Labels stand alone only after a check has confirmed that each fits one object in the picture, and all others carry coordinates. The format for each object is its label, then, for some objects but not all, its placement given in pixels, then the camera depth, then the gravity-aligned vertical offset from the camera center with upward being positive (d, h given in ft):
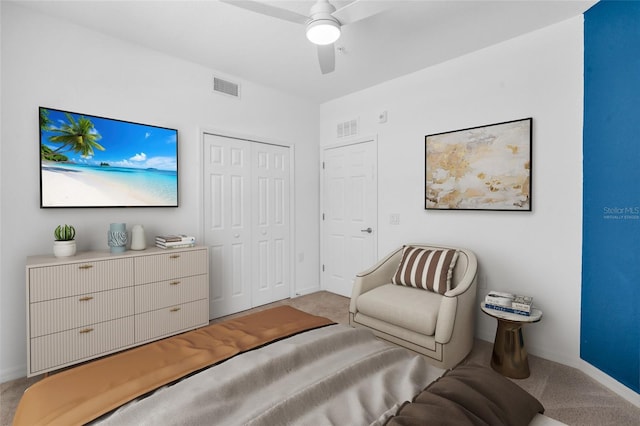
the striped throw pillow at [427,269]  9.00 -1.86
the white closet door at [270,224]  12.63 -0.68
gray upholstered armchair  7.68 -2.55
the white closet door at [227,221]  11.25 -0.53
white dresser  7.04 -2.49
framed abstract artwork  8.89 +1.29
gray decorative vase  8.42 -0.83
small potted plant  7.61 -0.88
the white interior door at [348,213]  12.90 -0.23
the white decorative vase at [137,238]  8.96 -0.91
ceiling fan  5.85 +3.87
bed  3.30 -2.25
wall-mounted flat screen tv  7.98 +1.29
